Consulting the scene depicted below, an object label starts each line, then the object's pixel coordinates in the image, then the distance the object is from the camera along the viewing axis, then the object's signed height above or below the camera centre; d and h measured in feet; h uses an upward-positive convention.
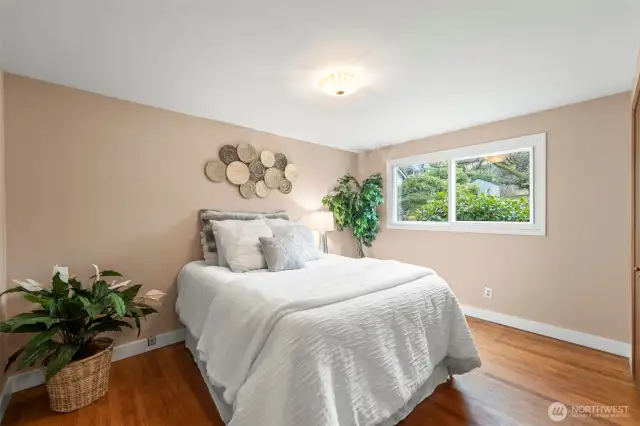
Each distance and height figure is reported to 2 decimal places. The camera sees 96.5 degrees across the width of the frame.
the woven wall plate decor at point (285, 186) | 11.03 +0.96
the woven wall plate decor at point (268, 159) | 10.50 +1.94
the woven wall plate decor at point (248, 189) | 10.03 +0.78
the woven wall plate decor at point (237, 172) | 9.71 +1.33
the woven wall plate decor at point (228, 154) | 9.59 +1.94
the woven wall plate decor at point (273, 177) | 10.59 +1.26
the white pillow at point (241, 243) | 7.62 -0.89
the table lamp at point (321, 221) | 11.24 -0.42
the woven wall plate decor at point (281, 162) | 10.98 +1.89
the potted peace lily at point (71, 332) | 5.16 -2.39
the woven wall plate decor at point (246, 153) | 9.93 +2.06
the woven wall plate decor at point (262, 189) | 10.37 +0.79
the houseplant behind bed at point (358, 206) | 12.63 +0.19
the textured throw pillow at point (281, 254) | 7.64 -1.19
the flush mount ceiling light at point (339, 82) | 6.42 +2.98
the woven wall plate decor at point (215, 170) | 9.25 +1.34
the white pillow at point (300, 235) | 8.56 -0.77
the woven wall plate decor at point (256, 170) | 10.26 +1.47
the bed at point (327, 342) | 4.00 -2.25
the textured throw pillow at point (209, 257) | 8.47 -1.37
